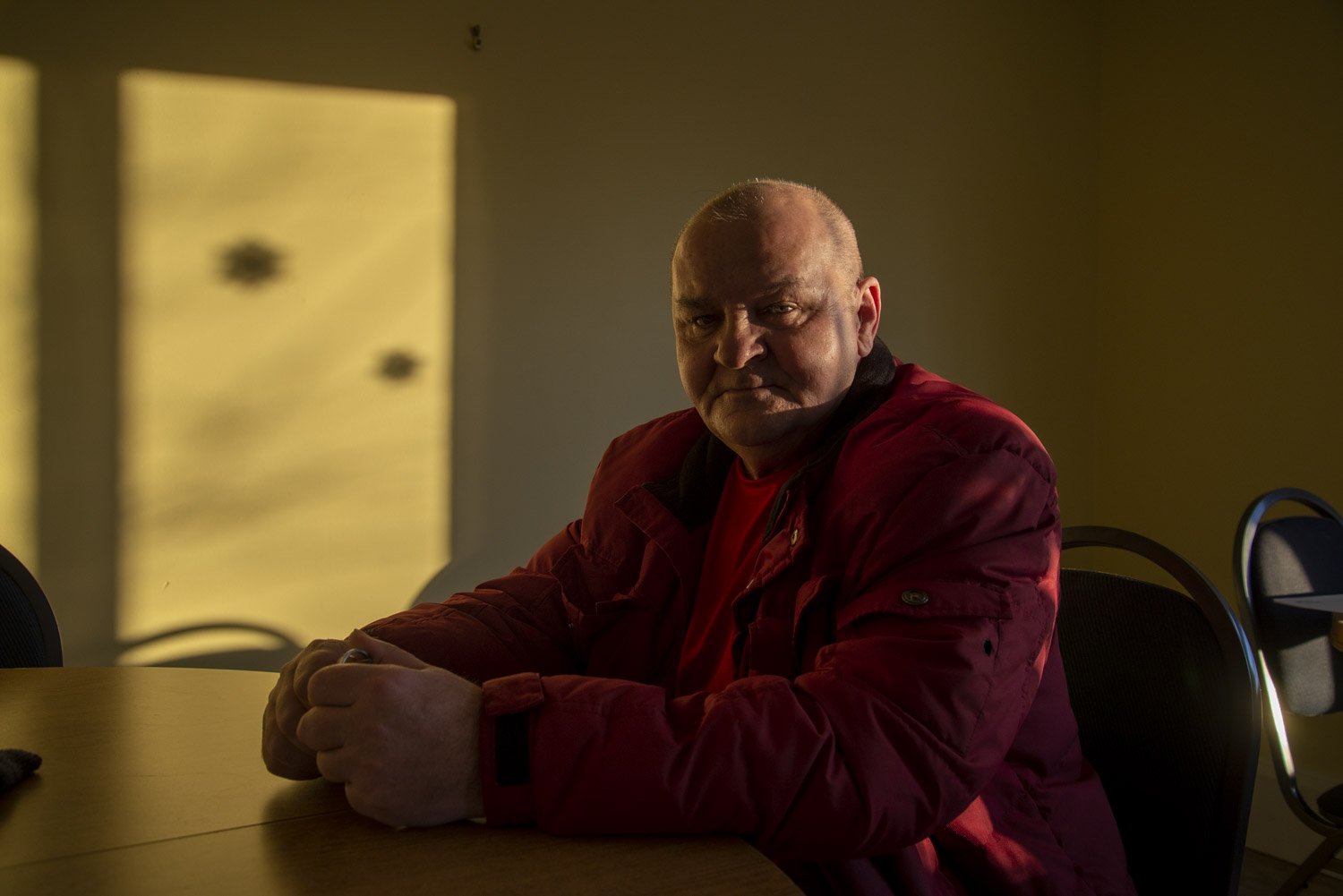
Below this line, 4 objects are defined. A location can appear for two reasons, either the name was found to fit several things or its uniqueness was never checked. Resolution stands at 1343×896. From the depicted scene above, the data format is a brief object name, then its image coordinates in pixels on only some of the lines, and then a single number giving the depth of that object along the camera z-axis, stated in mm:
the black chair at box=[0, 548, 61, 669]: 1537
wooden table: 711
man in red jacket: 801
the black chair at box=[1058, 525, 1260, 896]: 1048
